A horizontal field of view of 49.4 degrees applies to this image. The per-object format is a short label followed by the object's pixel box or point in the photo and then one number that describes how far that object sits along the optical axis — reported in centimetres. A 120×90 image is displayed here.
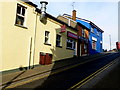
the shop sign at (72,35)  2027
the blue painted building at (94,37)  2947
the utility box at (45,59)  1414
